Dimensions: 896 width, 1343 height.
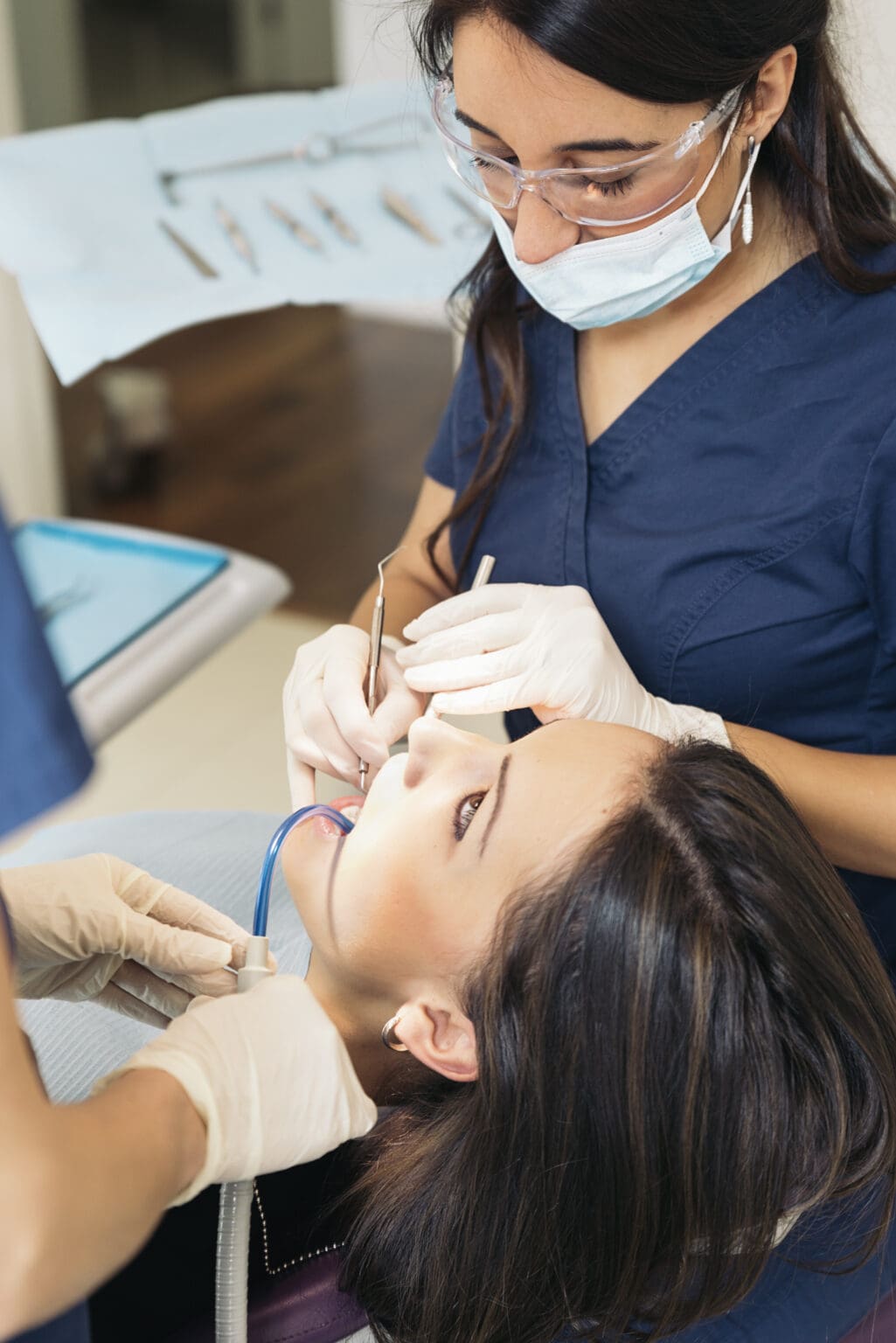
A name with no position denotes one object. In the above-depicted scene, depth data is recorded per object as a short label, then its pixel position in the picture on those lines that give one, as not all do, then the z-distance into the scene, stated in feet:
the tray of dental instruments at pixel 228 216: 4.87
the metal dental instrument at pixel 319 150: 5.87
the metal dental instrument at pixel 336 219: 5.70
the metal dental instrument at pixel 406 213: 5.78
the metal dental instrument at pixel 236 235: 5.40
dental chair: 3.52
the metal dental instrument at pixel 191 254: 5.26
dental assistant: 1.89
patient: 3.19
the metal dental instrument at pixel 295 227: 5.57
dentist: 3.72
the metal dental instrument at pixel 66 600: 5.90
